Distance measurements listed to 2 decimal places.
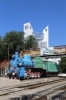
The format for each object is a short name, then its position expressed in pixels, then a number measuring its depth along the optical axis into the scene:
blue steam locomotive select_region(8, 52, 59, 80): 15.62
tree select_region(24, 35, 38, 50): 40.62
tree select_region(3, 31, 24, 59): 38.08
